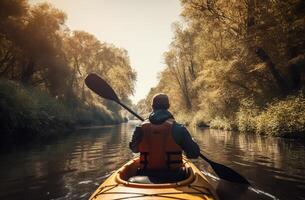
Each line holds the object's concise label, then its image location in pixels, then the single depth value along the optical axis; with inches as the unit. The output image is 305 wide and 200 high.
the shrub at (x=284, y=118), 537.8
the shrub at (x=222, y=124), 857.7
